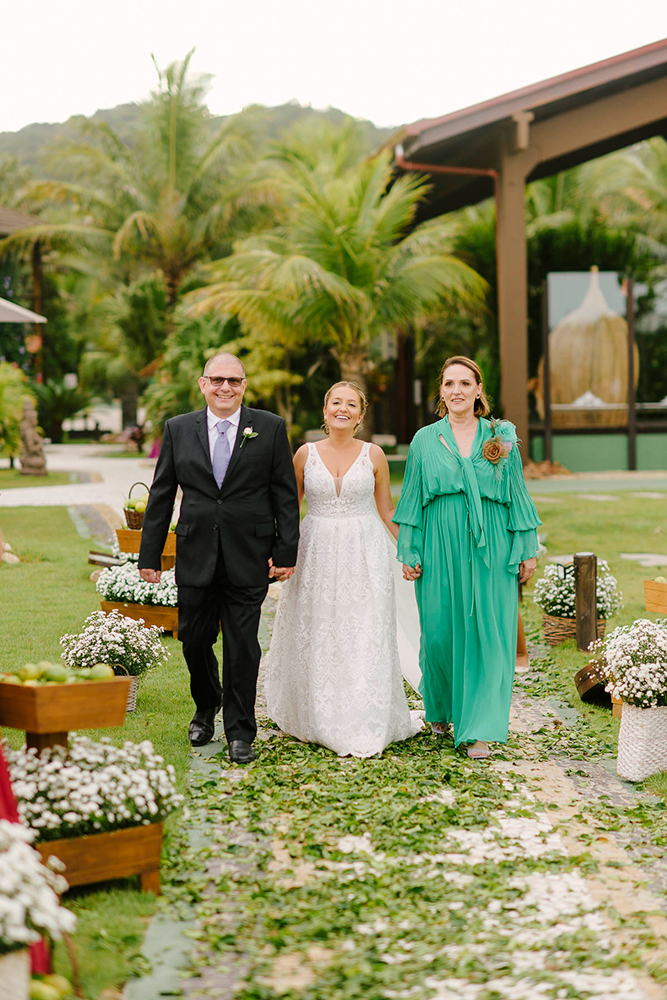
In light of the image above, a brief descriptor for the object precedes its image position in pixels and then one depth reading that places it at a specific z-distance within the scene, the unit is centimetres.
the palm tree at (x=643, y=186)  3928
